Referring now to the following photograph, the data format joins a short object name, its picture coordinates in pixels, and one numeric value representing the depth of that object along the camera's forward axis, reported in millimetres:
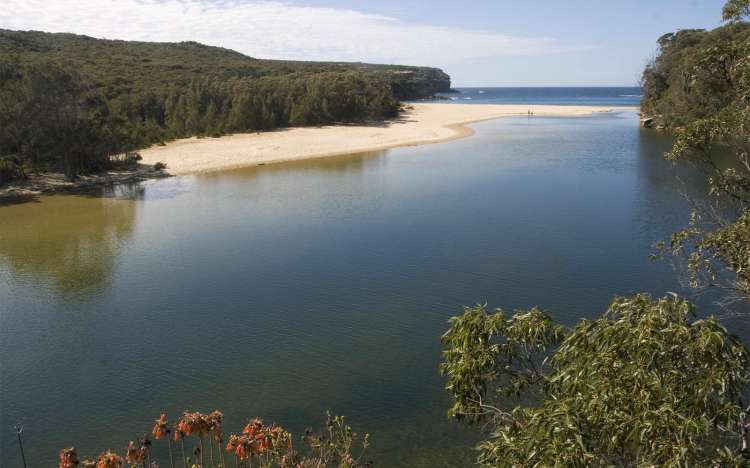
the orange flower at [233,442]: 8367
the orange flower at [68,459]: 7539
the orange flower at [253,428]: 8385
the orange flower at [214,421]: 8656
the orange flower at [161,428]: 8203
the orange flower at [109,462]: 7340
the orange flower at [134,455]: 7926
